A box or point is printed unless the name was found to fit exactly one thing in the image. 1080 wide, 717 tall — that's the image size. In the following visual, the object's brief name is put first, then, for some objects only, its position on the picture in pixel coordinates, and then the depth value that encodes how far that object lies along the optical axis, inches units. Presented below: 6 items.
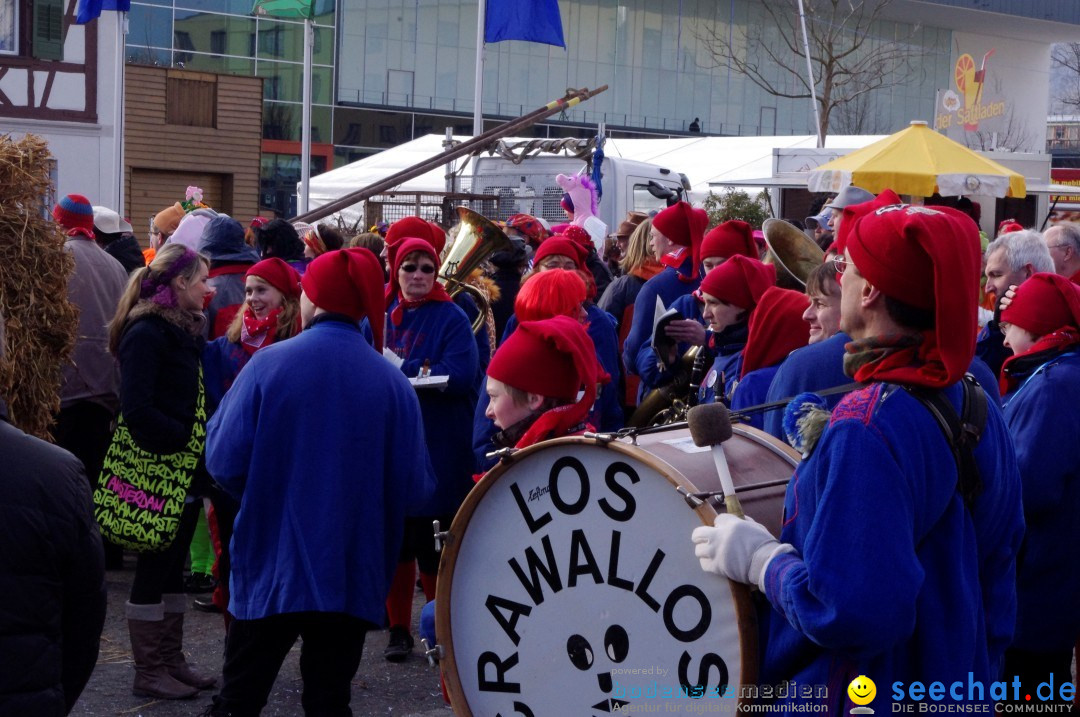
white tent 896.3
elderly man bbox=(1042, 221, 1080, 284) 268.6
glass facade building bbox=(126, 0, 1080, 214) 1343.5
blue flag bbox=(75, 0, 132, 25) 544.1
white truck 623.8
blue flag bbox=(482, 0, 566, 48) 642.2
